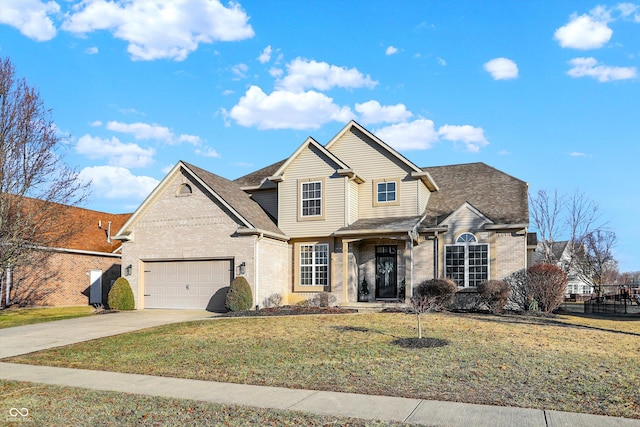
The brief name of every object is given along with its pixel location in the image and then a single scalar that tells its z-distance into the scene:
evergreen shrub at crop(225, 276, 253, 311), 21.88
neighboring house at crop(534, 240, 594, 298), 48.84
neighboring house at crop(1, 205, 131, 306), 26.75
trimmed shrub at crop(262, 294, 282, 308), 23.45
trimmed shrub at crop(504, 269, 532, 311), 21.81
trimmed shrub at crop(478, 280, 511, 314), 21.12
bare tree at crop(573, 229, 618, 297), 45.47
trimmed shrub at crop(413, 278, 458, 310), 21.73
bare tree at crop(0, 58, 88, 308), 22.19
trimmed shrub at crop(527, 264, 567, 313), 20.88
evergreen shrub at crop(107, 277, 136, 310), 24.31
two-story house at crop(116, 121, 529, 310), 23.41
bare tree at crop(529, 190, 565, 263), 41.25
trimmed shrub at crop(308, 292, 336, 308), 23.48
